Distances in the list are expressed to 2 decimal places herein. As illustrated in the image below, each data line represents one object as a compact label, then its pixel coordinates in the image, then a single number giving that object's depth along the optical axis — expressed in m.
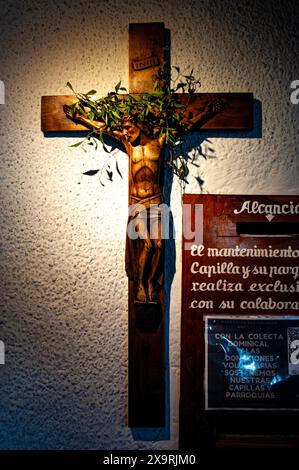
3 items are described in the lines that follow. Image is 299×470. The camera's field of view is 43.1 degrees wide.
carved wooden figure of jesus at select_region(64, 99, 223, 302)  1.96
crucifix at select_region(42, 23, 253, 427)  1.97
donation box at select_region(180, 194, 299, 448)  1.98
